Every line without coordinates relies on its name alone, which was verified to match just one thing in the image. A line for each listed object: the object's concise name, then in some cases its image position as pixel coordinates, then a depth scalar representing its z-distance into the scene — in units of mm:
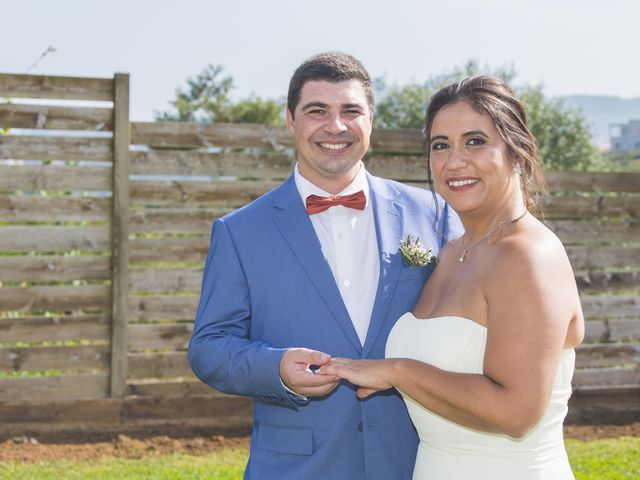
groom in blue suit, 3098
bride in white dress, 2537
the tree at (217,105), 31828
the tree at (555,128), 25172
